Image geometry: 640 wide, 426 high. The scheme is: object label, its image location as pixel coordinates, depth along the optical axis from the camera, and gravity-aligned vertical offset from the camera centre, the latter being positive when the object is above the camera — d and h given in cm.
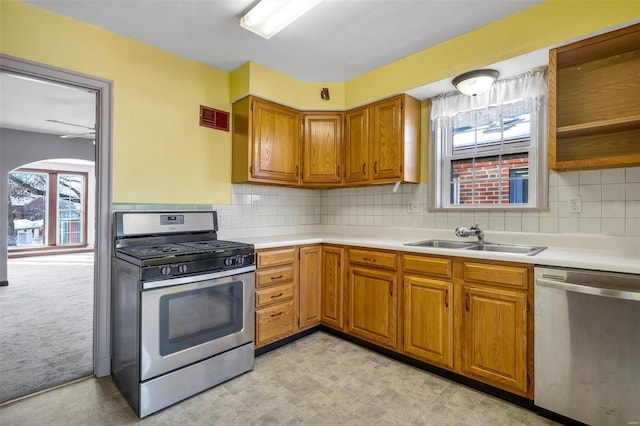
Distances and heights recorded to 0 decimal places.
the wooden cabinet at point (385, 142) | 281 +66
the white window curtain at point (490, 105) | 232 +76
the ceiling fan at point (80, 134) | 489 +136
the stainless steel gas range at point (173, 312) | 185 -65
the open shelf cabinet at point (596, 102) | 192 +75
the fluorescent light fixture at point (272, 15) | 190 +124
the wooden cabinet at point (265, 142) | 286 +66
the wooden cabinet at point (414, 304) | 193 -69
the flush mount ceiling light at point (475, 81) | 229 +97
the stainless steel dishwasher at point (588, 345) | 156 -69
